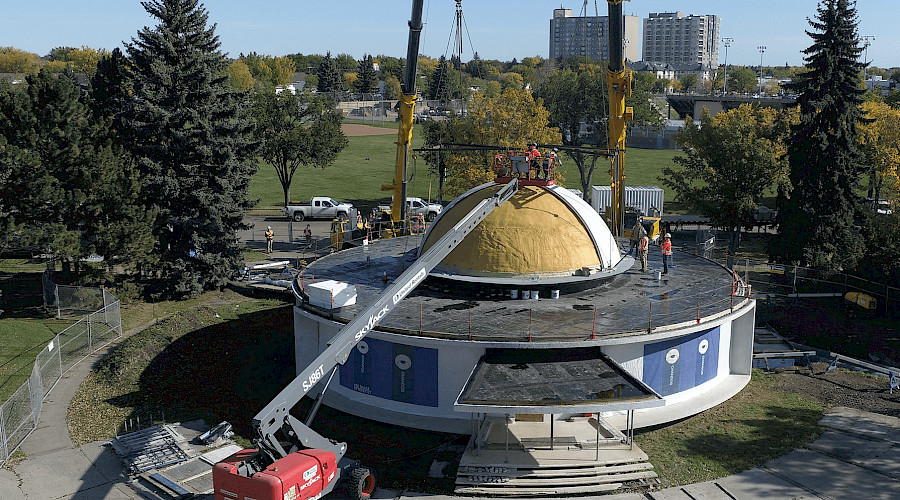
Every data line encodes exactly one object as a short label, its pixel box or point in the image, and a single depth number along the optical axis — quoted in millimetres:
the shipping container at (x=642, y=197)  54344
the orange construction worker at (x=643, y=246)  29977
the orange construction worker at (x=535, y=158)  28836
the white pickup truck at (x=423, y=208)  53938
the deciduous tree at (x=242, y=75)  104744
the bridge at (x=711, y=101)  113106
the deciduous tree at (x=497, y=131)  50438
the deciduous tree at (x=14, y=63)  162238
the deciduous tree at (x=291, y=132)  55625
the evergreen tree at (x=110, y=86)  37875
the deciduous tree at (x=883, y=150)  47438
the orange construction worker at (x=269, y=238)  46406
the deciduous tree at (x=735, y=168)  46625
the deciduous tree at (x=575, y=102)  74875
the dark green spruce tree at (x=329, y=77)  154000
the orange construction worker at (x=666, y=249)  29938
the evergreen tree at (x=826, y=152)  38594
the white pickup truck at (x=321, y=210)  55875
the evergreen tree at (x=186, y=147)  36281
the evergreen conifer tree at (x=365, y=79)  160000
